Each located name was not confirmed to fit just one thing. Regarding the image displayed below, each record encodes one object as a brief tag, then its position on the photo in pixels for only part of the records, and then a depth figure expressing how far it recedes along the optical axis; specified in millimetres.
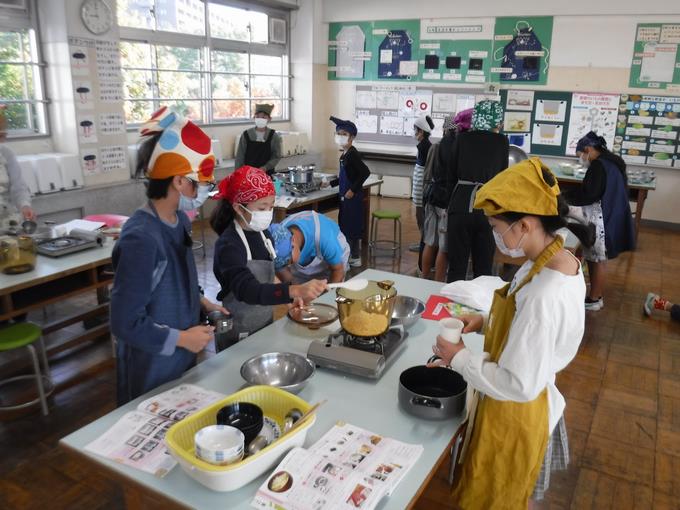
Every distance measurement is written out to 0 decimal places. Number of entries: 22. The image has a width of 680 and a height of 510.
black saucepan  1541
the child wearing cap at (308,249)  2488
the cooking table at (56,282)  2642
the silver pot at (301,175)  5012
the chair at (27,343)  2671
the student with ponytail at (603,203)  4090
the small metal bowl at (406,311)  2127
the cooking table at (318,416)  1254
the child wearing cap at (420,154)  5148
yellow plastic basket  1199
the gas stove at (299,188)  4941
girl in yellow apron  1330
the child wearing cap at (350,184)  4930
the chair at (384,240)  5586
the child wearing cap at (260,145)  5773
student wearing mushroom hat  1516
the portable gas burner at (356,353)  1756
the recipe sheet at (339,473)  1198
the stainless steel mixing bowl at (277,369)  1725
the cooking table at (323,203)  4590
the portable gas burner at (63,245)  3002
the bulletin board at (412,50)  7656
